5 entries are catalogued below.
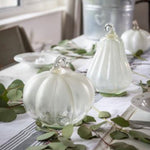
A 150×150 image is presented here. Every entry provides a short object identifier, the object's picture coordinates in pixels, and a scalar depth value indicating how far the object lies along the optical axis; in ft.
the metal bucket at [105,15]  5.88
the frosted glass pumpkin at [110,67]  3.24
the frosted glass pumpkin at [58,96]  2.46
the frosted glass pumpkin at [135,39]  4.80
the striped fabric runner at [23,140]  2.34
